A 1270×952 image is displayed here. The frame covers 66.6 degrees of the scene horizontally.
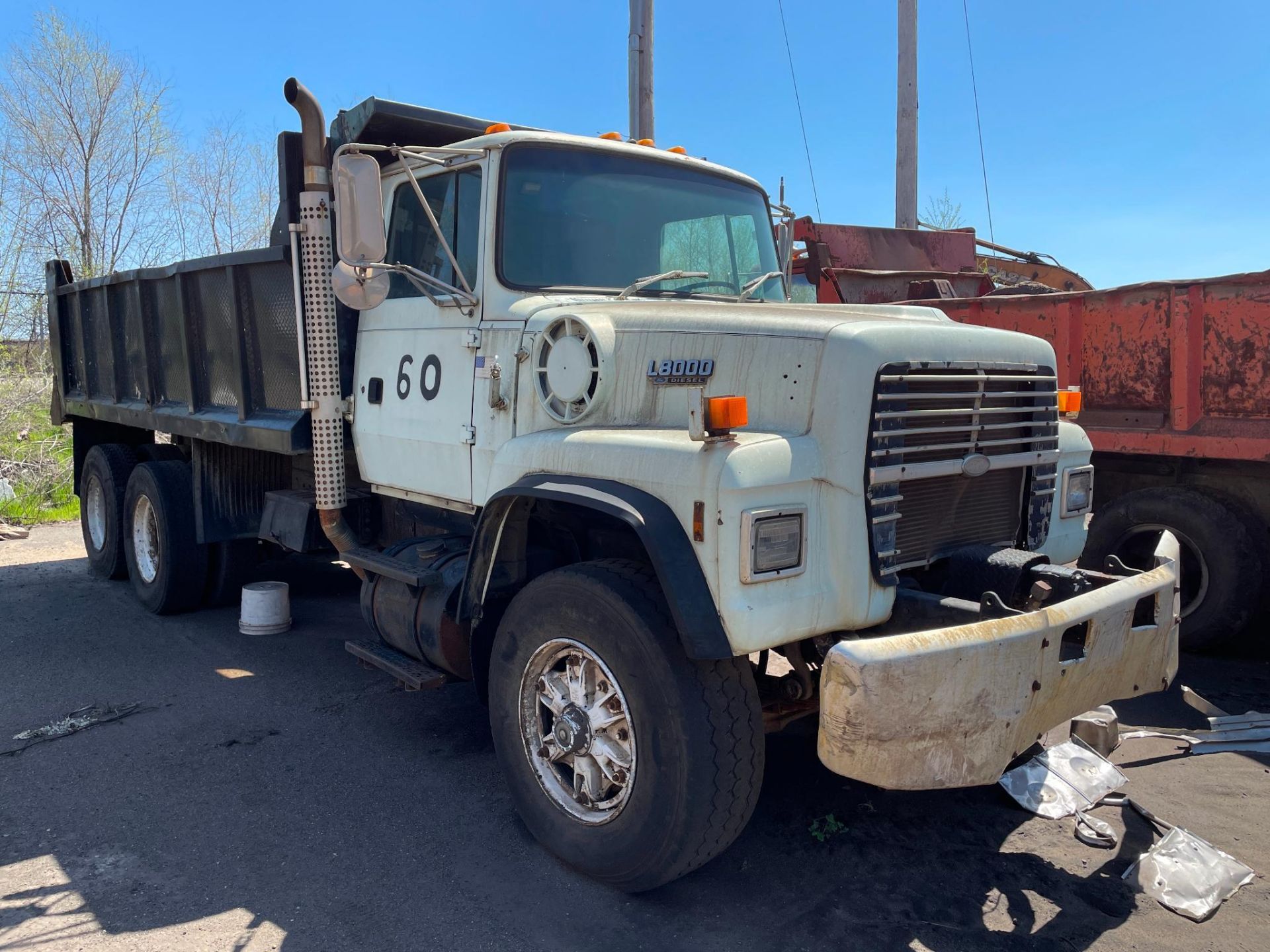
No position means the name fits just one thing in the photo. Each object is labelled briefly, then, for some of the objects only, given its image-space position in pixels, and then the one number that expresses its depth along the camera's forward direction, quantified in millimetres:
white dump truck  2852
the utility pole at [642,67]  9688
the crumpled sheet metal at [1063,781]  3748
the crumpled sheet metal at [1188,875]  3137
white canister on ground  6234
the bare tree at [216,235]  19042
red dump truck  5449
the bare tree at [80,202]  16469
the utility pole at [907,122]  11086
